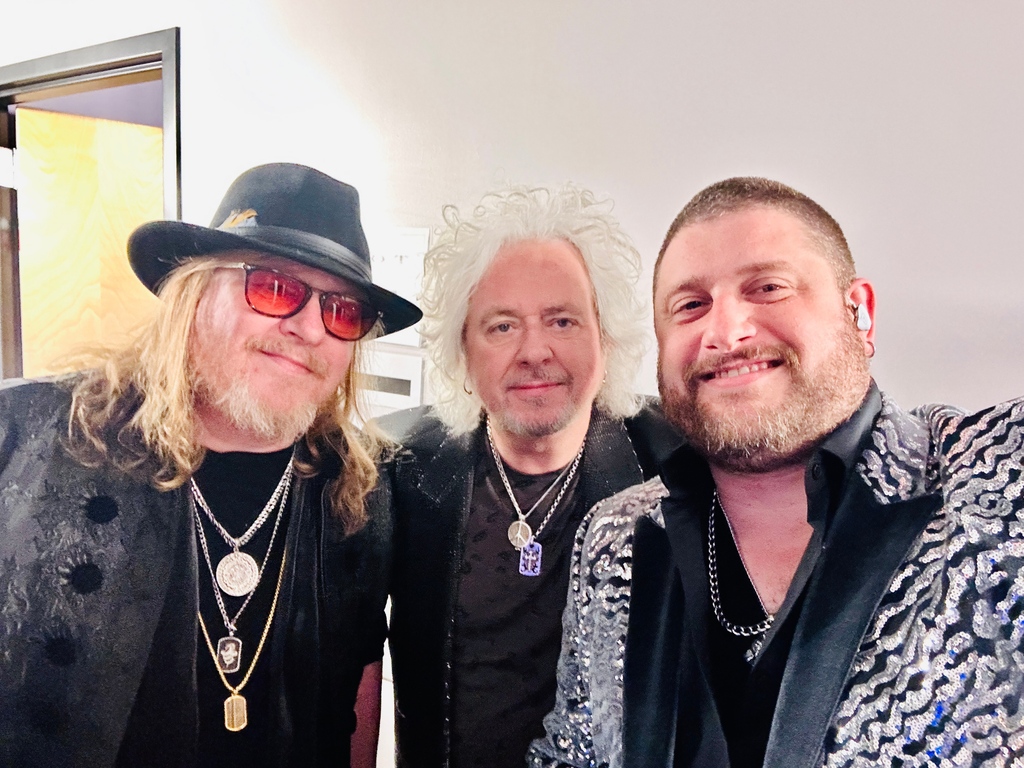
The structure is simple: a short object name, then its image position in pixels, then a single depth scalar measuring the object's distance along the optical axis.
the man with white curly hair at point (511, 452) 1.17
